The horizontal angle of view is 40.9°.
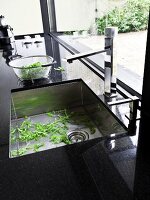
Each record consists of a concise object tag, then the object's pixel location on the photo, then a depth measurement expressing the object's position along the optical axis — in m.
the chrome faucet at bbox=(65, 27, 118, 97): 0.77
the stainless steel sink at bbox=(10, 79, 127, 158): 0.94
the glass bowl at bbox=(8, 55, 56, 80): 1.20
